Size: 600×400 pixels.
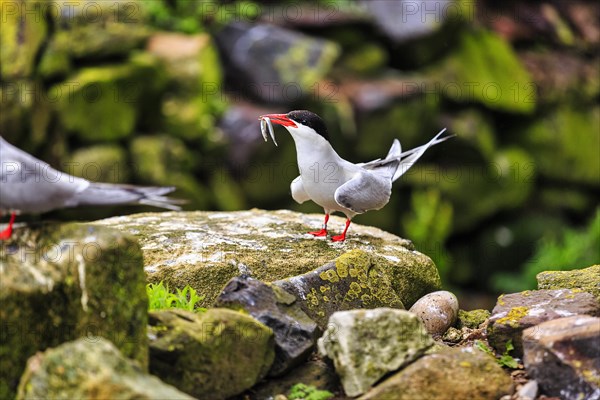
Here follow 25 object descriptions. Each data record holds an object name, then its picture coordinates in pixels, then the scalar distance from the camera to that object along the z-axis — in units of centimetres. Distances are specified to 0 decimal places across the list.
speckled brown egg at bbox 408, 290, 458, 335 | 941
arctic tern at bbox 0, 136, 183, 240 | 692
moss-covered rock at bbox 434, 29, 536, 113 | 2475
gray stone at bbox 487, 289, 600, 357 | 800
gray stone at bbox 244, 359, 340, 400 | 738
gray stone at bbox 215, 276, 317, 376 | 756
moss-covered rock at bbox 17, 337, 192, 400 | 570
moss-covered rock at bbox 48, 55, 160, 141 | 1998
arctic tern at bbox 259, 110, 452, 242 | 1023
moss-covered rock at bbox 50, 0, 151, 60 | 2064
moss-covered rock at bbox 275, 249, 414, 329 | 855
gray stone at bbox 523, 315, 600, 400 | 686
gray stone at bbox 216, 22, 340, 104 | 2205
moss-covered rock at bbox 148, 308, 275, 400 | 693
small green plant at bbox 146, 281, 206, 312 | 808
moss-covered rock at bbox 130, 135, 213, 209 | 2053
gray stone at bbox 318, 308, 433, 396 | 707
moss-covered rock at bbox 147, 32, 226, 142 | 2162
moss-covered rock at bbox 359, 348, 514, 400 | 687
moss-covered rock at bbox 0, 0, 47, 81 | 1950
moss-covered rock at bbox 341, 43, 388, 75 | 2395
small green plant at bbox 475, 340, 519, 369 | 793
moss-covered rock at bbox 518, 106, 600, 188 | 2583
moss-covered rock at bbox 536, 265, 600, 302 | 925
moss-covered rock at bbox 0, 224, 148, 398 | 644
